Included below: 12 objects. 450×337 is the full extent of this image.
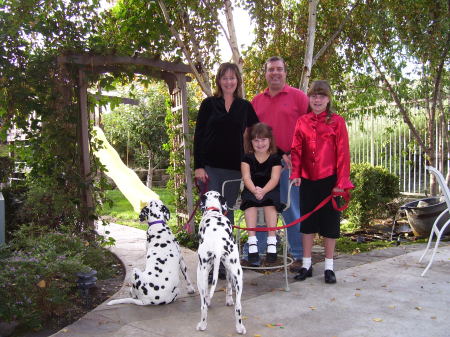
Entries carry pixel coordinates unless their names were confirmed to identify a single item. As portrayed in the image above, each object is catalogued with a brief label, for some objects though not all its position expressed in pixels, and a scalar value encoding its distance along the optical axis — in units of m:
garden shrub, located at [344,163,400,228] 8.32
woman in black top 4.58
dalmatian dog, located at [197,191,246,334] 3.30
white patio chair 4.62
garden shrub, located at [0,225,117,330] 3.36
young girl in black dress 4.32
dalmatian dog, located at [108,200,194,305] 3.77
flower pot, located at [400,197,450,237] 7.12
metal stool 4.45
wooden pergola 5.55
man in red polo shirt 4.86
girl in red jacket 4.42
